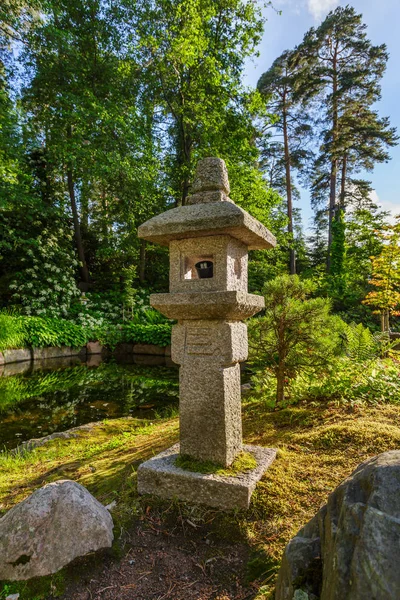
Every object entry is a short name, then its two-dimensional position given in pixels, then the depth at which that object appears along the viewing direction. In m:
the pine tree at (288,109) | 17.58
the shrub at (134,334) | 12.16
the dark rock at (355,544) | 0.95
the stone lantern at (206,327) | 2.47
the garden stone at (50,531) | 1.92
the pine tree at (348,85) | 16.12
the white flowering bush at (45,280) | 12.52
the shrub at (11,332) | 10.02
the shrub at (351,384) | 4.02
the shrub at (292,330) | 4.06
